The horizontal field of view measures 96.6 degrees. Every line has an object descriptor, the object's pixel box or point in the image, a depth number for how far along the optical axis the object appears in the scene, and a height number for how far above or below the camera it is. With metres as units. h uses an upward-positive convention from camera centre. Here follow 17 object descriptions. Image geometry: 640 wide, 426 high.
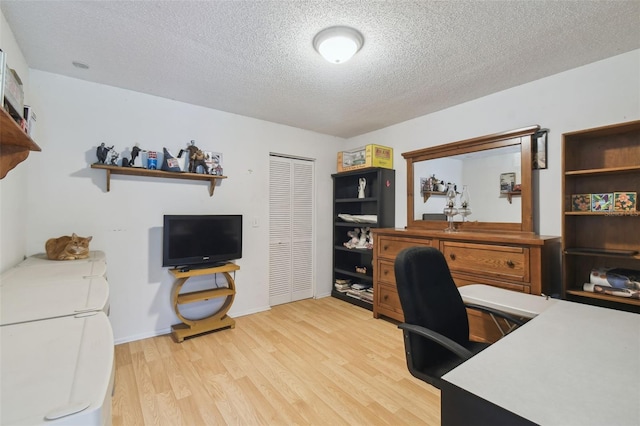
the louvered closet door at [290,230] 3.85 -0.20
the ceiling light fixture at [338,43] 1.83 +1.15
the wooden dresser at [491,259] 2.16 -0.35
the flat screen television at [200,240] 2.84 -0.26
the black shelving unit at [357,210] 3.69 +0.08
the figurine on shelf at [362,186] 4.02 +0.42
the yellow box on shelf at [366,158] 3.64 +0.78
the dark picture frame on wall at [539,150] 2.50 +0.59
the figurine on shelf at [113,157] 2.58 +0.53
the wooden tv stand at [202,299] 2.82 -0.86
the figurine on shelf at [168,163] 2.84 +0.52
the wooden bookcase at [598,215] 2.01 +0.02
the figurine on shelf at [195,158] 3.00 +0.60
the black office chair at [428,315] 1.39 -0.51
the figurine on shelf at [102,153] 2.52 +0.55
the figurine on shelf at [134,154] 2.68 +0.57
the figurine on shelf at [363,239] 4.00 -0.32
